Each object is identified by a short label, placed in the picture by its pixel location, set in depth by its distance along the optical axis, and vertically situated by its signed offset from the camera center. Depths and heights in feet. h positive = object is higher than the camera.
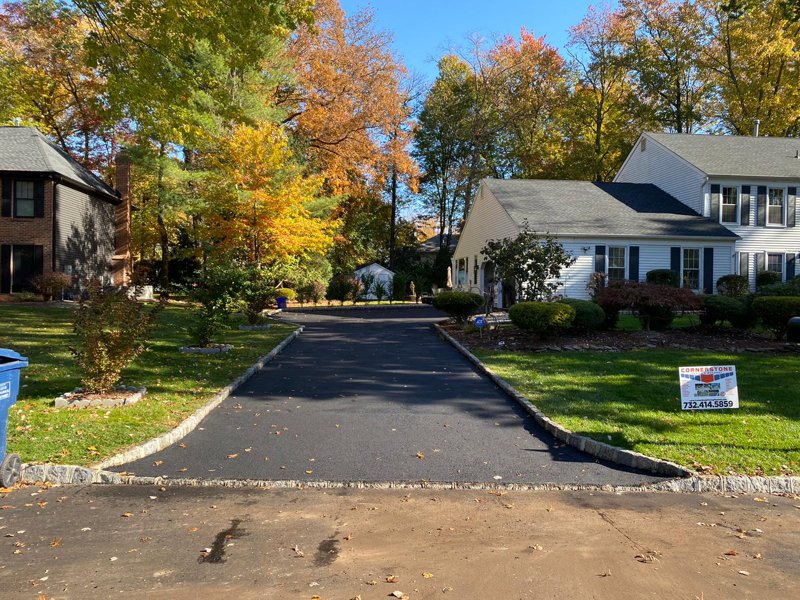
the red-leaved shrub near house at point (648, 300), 46.65 +0.56
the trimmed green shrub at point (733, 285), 77.61 +3.08
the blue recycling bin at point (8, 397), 17.37 -2.87
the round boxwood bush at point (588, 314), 46.96 -0.61
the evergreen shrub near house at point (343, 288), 118.62 +3.43
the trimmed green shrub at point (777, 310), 44.73 -0.17
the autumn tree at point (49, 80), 94.79 +39.32
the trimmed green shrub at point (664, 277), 76.33 +3.96
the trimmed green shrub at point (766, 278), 83.46 +4.32
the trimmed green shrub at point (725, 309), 49.32 -0.11
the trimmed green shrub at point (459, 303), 59.41 +0.27
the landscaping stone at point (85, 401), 25.64 -4.39
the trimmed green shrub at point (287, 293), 97.38 +1.90
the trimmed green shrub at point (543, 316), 43.93 -0.73
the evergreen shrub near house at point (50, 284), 72.95 +2.35
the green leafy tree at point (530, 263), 51.93 +3.87
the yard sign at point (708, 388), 24.22 -3.37
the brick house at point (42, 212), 76.33 +12.47
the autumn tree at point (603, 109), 130.11 +46.16
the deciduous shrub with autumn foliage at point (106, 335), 26.40 -1.50
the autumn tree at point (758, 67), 110.42 +48.79
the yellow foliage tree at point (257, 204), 75.10 +13.06
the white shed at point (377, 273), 136.46 +7.63
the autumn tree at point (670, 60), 123.34 +53.58
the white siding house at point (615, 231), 78.18 +10.40
